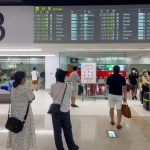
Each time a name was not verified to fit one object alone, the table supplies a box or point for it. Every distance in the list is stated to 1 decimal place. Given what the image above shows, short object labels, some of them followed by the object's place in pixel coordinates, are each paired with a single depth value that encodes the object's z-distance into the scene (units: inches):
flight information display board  127.4
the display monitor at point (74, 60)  457.4
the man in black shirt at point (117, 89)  204.7
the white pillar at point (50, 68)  574.9
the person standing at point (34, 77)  572.7
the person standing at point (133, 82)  421.1
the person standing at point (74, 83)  327.9
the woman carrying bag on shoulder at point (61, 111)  137.8
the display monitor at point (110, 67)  419.8
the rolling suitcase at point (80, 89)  420.2
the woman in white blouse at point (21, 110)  126.5
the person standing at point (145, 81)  324.6
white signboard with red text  392.8
